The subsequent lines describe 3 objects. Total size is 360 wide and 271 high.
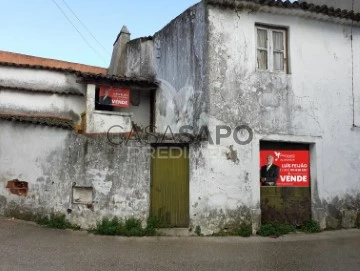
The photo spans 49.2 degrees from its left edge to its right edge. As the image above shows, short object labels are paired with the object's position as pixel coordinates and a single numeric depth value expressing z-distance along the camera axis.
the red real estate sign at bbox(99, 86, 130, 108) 13.09
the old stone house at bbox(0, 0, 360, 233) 9.52
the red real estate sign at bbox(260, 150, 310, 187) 10.34
